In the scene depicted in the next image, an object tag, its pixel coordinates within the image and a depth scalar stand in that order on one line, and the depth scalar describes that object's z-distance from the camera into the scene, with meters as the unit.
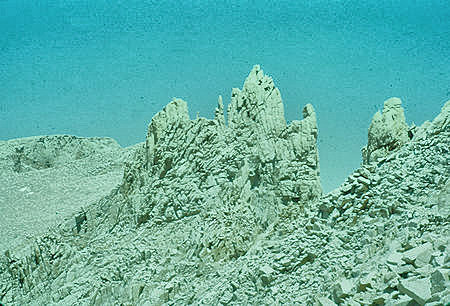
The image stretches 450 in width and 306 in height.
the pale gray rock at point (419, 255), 10.07
